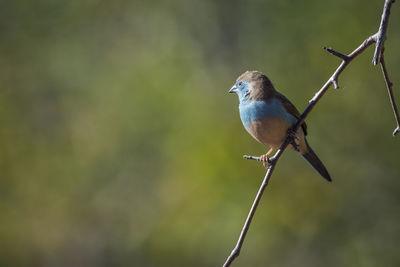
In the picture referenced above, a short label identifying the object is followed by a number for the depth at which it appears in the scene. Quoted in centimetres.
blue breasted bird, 1068
